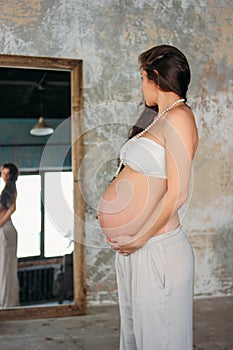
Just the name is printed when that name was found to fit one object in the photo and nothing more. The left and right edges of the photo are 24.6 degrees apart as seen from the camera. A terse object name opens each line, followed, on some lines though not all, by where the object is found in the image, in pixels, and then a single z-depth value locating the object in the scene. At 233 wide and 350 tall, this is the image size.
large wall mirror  3.52
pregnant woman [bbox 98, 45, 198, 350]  1.72
